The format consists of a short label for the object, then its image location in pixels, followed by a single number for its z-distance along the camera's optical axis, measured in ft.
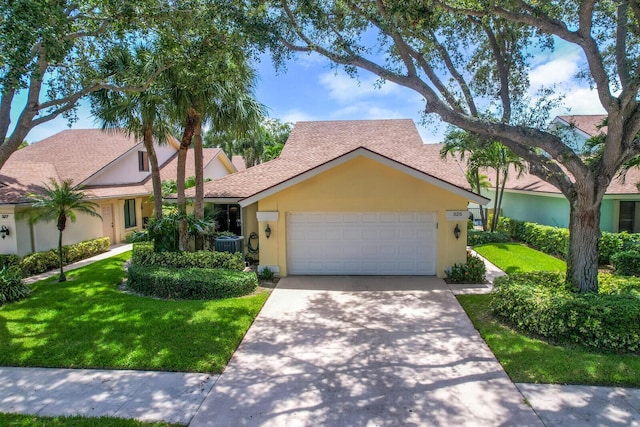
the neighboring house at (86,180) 43.98
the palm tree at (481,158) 54.54
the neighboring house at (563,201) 49.85
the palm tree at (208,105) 35.17
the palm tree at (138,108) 37.63
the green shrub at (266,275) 40.04
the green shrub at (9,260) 42.11
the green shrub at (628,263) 39.45
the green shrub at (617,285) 27.11
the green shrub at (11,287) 32.42
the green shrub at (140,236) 41.38
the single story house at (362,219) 38.88
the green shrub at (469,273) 37.96
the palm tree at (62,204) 37.68
